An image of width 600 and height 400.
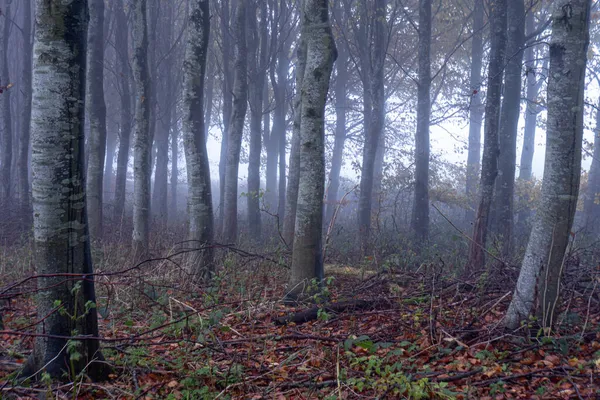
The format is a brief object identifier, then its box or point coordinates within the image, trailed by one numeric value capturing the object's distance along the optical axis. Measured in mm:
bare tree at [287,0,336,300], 6805
